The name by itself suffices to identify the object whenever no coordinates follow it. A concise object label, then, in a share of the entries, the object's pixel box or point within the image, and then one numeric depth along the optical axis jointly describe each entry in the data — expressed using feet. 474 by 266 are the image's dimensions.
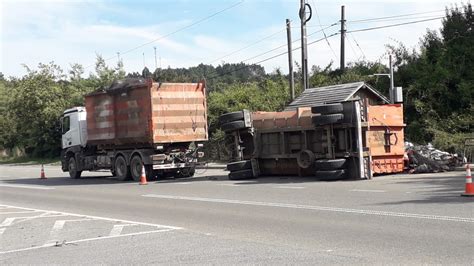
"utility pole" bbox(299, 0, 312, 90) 86.99
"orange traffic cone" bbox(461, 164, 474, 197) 39.40
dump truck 69.00
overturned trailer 59.16
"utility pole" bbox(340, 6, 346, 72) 127.24
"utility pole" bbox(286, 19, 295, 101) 94.86
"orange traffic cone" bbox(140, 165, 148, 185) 67.64
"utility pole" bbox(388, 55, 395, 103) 81.41
